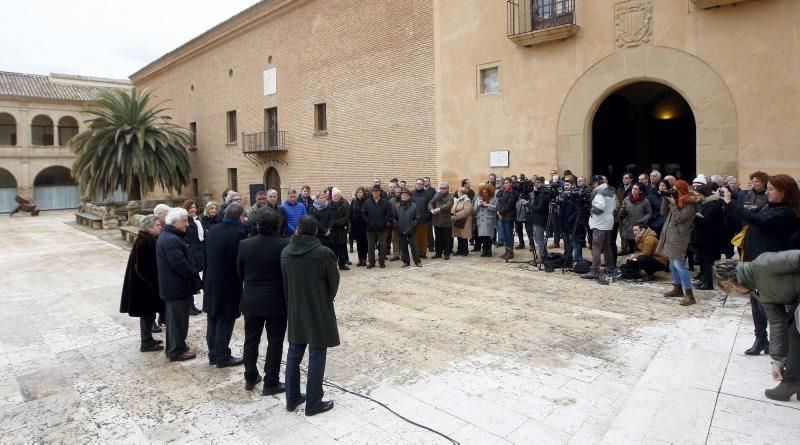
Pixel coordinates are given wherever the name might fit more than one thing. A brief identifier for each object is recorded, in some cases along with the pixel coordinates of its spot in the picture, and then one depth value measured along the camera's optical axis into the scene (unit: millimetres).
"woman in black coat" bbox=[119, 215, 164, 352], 5605
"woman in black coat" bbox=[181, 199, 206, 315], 7832
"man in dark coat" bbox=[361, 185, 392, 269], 10227
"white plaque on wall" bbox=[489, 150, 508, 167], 14062
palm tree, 24625
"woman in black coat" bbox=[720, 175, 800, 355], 4281
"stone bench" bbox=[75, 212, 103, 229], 22003
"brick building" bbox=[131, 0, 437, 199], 17047
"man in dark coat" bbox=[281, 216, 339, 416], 4031
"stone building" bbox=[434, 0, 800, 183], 10078
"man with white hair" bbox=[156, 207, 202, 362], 5227
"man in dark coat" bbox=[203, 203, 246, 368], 4973
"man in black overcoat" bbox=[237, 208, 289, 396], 4285
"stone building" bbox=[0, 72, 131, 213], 36094
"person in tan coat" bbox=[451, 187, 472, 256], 11008
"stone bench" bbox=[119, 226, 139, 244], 16278
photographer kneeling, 8312
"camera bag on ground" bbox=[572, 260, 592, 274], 8969
